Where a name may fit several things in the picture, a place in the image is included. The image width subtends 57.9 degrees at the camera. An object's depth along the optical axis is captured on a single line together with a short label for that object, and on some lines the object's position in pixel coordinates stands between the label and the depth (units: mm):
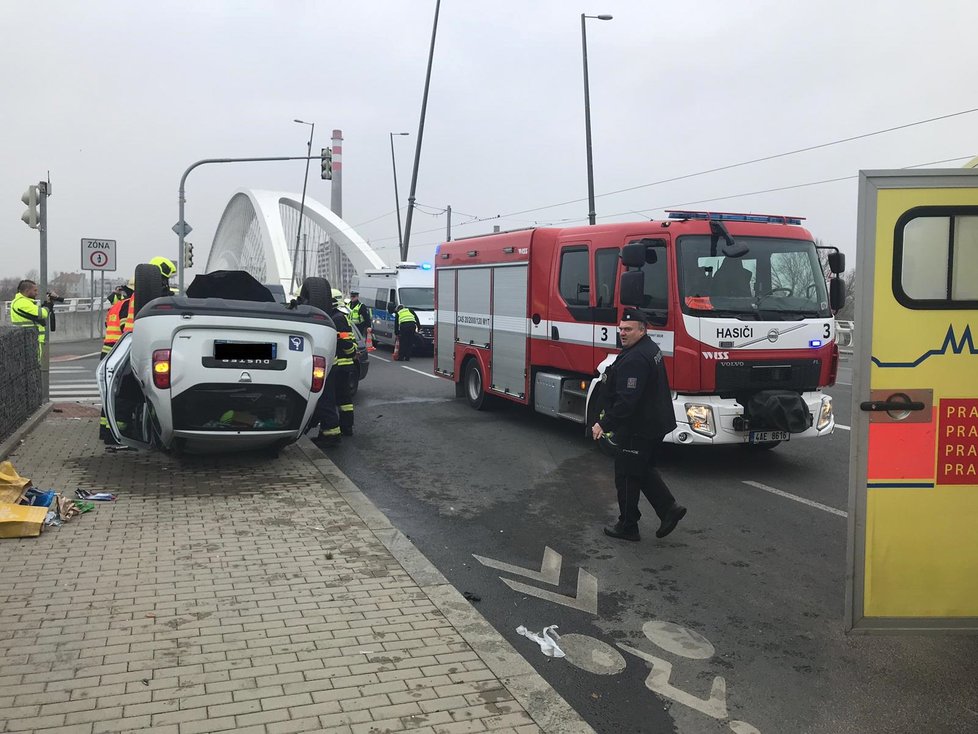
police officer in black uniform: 6453
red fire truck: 8734
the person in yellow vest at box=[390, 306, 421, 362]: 23234
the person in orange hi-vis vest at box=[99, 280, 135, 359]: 9523
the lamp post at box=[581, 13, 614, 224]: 23734
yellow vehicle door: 3805
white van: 26062
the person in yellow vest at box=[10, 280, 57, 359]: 12320
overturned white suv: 7555
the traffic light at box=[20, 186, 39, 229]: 12562
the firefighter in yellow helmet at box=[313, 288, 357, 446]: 10422
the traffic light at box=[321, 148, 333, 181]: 28781
